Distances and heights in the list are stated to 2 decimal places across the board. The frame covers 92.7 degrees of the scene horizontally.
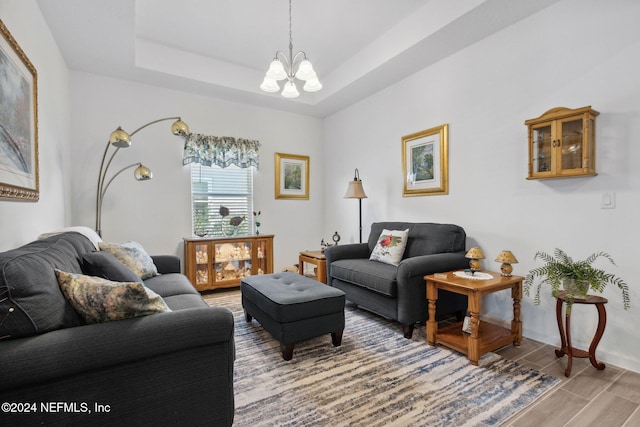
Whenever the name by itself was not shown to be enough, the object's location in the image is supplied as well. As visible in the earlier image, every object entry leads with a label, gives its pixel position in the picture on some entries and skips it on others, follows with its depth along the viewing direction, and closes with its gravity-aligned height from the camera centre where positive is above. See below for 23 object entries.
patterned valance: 4.07 +0.79
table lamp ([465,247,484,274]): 2.38 -0.39
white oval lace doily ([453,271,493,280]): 2.37 -0.55
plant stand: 1.92 -0.84
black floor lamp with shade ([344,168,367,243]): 3.93 +0.20
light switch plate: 2.11 +0.03
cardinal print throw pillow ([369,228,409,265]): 3.08 -0.42
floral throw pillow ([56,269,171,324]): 1.19 -0.36
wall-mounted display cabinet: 2.14 +0.46
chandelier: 2.41 +1.05
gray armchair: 2.51 -0.60
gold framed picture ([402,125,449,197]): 3.27 +0.51
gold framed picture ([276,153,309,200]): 4.80 +0.49
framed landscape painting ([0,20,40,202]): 1.65 +0.52
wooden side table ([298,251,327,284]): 3.71 -0.68
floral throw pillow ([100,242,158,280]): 2.42 -0.41
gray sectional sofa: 0.98 -0.54
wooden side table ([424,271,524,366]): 2.11 -0.89
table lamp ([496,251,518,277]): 2.30 -0.41
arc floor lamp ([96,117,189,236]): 3.10 +0.38
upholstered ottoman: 2.15 -0.76
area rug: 1.61 -1.10
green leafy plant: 1.90 -0.47
